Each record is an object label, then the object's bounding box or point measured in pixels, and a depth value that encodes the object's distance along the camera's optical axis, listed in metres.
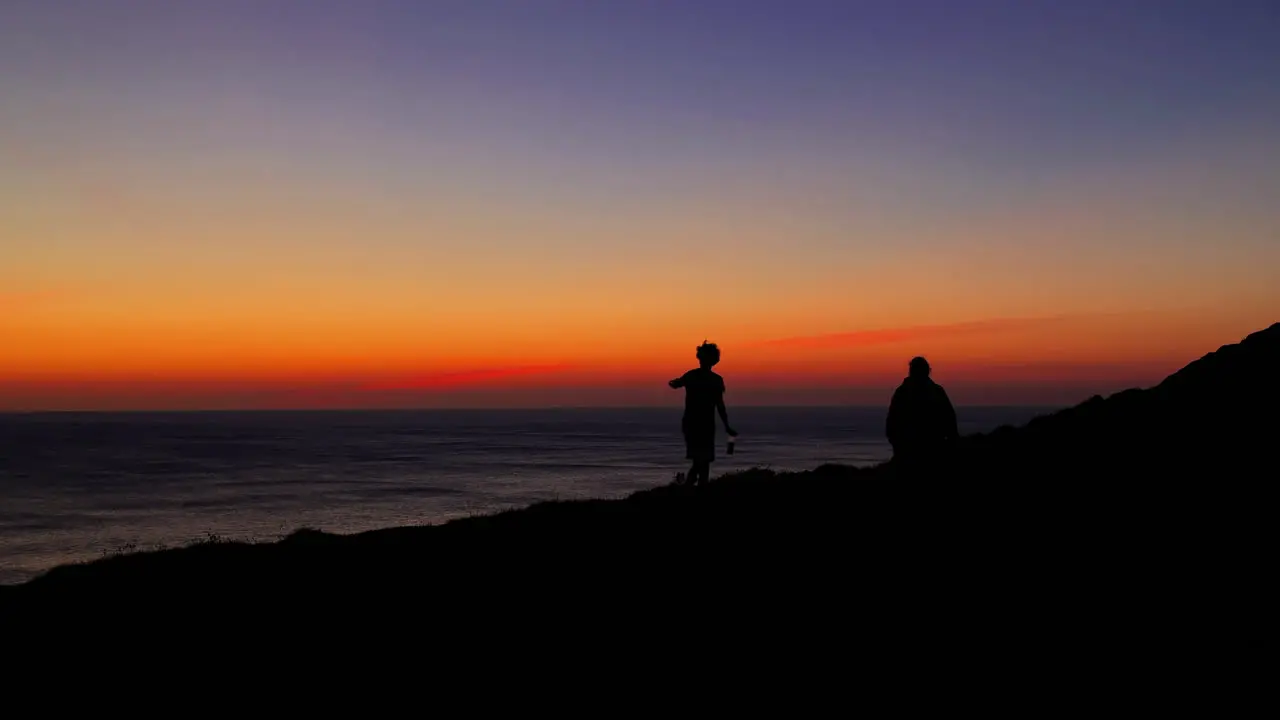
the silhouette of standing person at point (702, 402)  14.21
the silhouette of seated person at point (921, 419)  12.70
